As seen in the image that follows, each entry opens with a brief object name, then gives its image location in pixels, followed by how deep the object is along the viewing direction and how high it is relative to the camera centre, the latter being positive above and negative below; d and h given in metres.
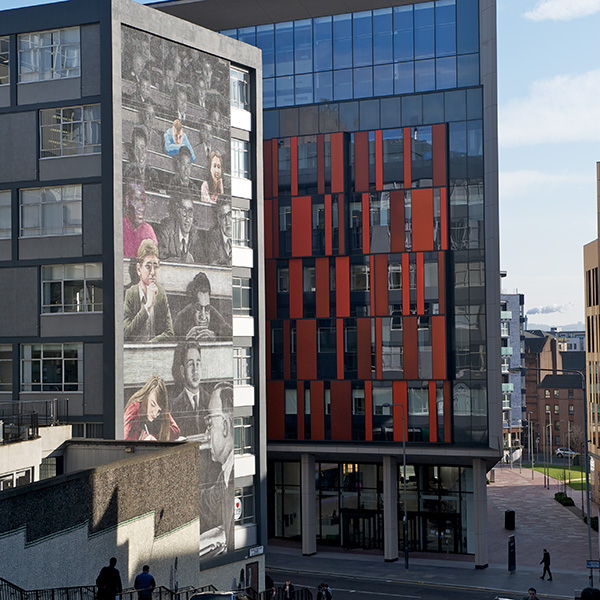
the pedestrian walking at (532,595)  32.09 -8.27
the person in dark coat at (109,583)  20.88 -5.19
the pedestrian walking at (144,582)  23.48 -5.69
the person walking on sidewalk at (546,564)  54.62 -12.38
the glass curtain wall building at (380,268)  59.00 +5.78
